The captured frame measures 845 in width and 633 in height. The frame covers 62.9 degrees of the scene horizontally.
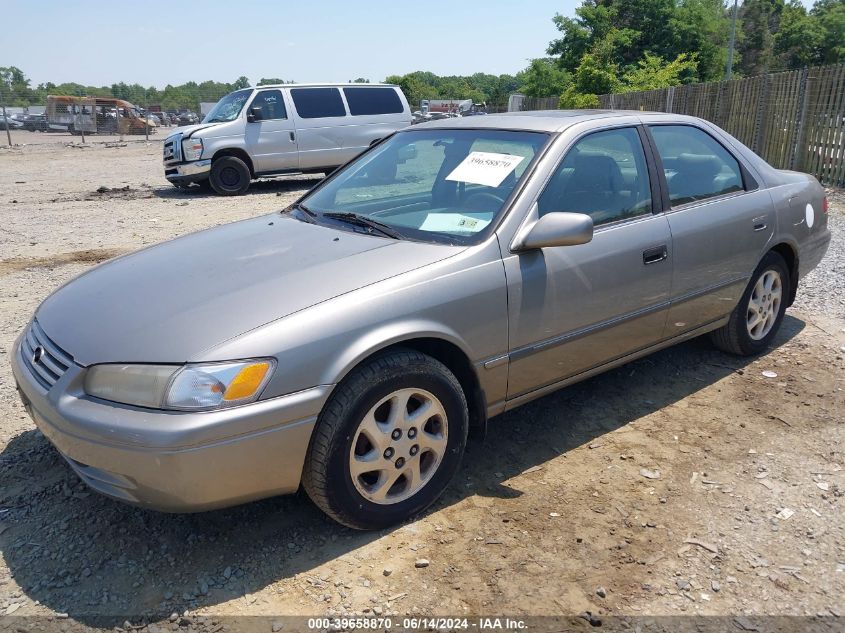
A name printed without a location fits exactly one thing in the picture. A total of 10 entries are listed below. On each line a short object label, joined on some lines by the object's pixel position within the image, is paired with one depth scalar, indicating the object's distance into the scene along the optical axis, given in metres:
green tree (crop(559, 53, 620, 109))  26.58
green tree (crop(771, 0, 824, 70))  54.44
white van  13.16
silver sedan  2.45
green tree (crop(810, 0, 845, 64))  51.53
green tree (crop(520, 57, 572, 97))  39.34
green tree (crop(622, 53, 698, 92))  26.23
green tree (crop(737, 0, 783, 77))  59.50
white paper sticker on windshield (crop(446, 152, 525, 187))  3.41
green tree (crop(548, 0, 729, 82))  36.94
